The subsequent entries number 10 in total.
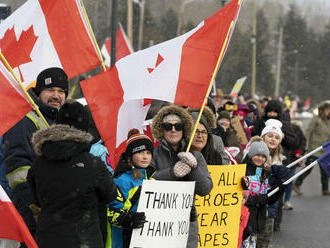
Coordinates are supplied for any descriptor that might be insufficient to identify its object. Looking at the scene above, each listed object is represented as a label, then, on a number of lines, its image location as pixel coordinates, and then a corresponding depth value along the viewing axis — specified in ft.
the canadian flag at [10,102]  32.27
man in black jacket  30.89
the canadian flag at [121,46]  82.33
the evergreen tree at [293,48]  587.27
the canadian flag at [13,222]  29.35
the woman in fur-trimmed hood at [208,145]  39.14
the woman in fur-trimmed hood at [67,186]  27.45
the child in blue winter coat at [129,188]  30.81
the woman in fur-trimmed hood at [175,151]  33.94
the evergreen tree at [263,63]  511.56
